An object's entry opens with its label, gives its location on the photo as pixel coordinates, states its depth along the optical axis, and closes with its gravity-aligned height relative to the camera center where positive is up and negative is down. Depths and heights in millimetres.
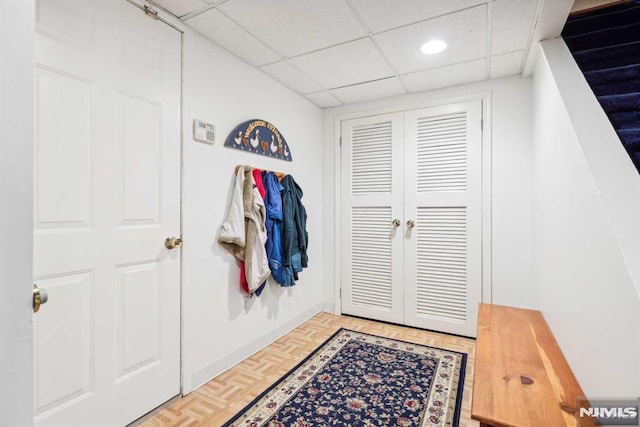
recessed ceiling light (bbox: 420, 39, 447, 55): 2053 +1159
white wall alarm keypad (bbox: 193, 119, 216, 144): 1913 +524
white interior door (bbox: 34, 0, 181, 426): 1285 +8
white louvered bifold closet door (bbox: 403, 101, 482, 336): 2693 -30
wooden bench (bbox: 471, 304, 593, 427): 969 -636
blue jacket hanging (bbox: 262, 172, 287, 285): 2420 -67
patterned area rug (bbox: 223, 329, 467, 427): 1646 -1105
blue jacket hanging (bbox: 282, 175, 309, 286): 2572 -154
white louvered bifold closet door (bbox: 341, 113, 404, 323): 3006 -36
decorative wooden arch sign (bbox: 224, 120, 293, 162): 2213 +579
